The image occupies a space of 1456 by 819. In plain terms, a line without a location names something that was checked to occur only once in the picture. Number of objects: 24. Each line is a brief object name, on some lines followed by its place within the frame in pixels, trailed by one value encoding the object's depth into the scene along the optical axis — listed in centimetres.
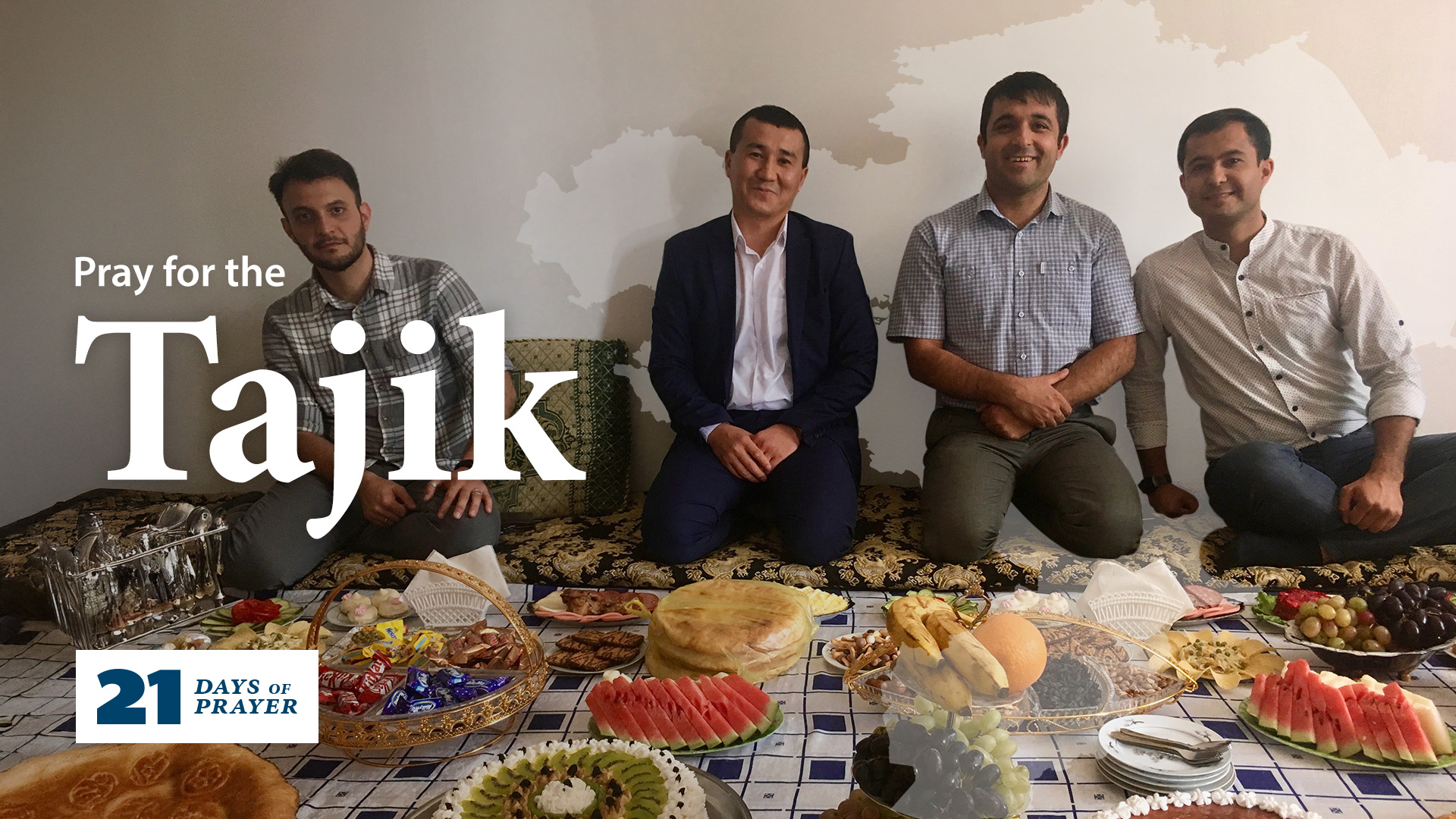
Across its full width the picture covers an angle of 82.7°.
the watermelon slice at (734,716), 112
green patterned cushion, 232
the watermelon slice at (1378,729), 104
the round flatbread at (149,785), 93
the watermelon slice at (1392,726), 102
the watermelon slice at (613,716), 110
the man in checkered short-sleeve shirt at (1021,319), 209
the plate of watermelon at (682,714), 109
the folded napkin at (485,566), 166
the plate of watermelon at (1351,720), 104
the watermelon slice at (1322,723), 107
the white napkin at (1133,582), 143
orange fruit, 108
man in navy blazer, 212
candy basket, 107
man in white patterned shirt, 189
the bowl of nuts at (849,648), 137
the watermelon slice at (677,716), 109
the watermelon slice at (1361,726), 105
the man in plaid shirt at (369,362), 212
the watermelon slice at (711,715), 110
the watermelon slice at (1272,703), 112
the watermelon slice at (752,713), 113
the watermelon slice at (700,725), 109
